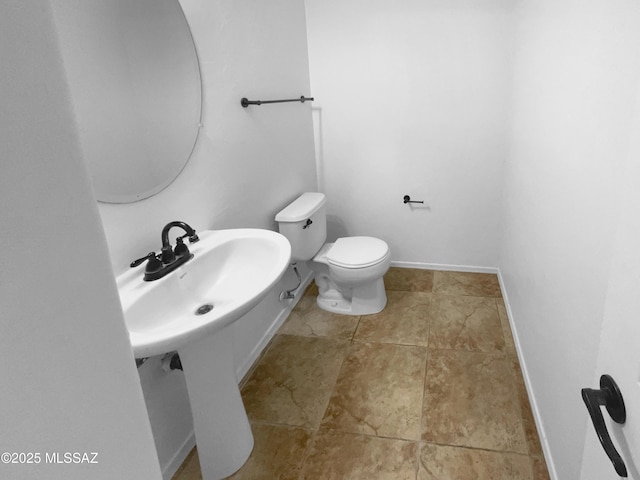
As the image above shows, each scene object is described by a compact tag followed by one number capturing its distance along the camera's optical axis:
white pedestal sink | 1.28
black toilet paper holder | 3.09
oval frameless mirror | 1.25
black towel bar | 2.05
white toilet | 2.45
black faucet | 1.38
